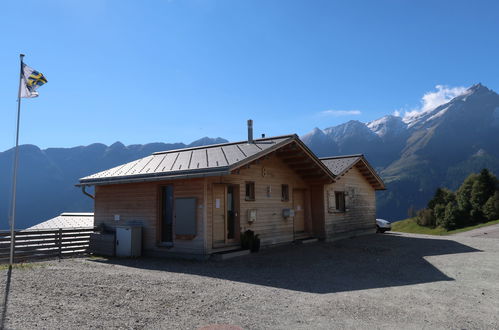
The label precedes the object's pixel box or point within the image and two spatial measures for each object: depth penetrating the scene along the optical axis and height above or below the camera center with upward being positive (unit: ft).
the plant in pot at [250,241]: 39.91 -3.27
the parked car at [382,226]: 74.99 -3.73
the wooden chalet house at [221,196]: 36.55 +1.74
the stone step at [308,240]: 49.46 -4.18
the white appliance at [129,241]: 38.81 -2.93
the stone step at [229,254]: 35.46 -4.24
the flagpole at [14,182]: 29.50 +2.62
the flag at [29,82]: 31.81 +11.33
